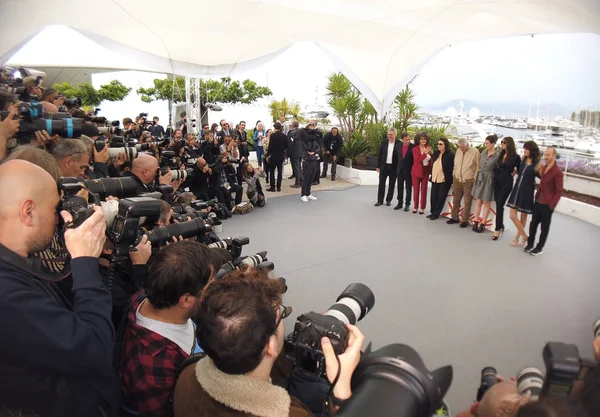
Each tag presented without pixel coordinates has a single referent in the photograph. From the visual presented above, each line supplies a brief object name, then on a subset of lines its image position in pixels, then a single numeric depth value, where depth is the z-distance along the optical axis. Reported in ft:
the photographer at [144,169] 11.03
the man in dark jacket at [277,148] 27.04
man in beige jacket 19.97
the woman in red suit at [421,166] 22.13
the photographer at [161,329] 4.82
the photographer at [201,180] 19.64
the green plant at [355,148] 34.77
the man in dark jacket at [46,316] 3.55
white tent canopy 19.45
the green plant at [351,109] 38.01
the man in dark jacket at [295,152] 28.55
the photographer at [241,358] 3.37
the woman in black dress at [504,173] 18.11
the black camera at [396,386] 2.52
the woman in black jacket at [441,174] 21.11
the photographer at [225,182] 21.57
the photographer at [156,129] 38.99
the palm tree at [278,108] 60.75
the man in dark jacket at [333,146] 32.22
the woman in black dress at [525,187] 16.71
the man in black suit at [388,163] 23.81
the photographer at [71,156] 8.52
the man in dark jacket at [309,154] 25.60
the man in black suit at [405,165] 23.11
